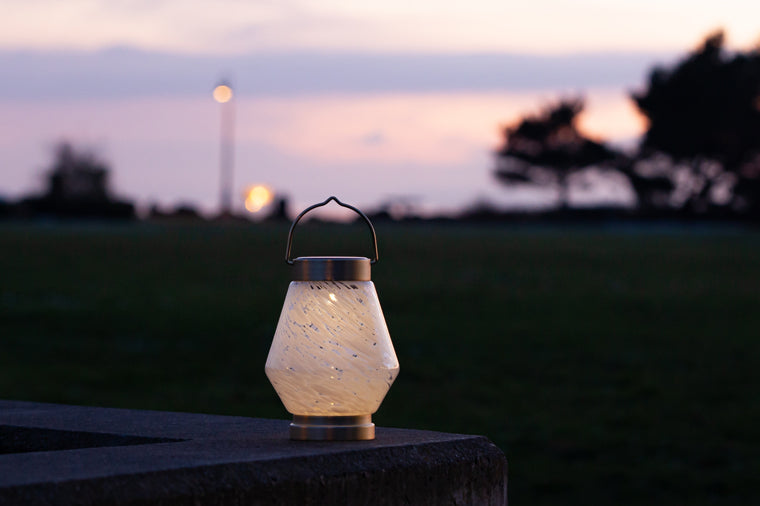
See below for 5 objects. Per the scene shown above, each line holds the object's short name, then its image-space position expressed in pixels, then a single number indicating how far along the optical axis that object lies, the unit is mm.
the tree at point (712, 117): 58875
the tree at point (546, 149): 70000
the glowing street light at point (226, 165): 38994
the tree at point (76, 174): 79250
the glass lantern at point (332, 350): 2867
